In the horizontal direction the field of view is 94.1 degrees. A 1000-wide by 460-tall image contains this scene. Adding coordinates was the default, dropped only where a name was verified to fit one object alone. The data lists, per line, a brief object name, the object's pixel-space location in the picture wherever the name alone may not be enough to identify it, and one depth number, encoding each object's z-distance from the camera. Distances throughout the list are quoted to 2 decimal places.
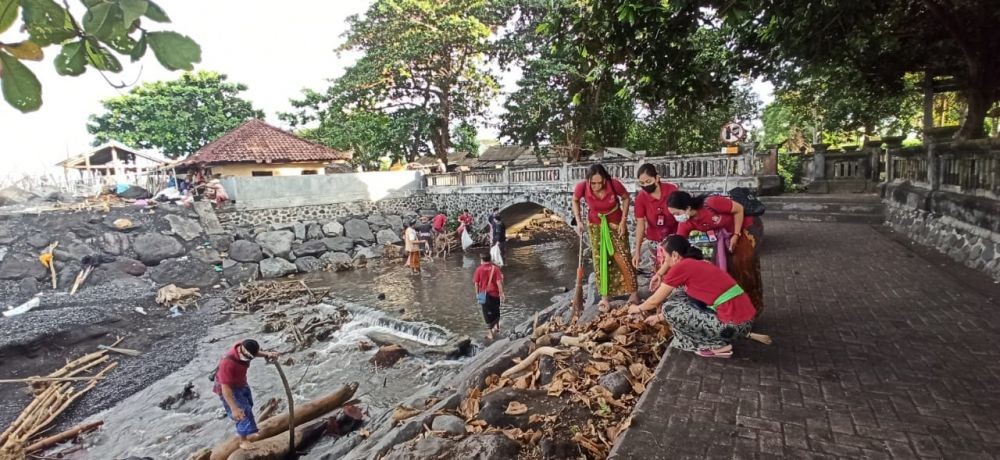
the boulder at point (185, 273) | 15.62
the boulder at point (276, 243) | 19.12
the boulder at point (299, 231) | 20.42
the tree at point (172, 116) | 34.41
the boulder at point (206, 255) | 17.34
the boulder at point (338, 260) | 18.92
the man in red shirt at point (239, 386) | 5.78
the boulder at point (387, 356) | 9.35
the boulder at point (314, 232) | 20.75
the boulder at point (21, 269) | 14.02
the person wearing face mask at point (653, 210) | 5.41
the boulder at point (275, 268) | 17.92
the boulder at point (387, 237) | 22.03
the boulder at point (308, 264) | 18.98
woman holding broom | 5.61
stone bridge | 12.45
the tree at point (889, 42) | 6.46
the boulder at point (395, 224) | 22.88
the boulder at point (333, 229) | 21.17
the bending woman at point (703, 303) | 3.87
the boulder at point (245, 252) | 18.17
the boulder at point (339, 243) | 20.45
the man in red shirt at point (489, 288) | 8.97
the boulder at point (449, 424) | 3.97
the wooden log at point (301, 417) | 5.77
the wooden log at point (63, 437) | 6.82
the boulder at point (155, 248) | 16.52
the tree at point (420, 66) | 22.53
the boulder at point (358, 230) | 21.59
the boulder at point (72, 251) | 15.27
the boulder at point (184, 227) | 17.94
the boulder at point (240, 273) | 16.67
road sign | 12.41
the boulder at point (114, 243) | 16.30
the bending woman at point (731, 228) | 4.55
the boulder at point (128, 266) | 15.60
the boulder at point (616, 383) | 3.92
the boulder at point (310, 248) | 19.64
